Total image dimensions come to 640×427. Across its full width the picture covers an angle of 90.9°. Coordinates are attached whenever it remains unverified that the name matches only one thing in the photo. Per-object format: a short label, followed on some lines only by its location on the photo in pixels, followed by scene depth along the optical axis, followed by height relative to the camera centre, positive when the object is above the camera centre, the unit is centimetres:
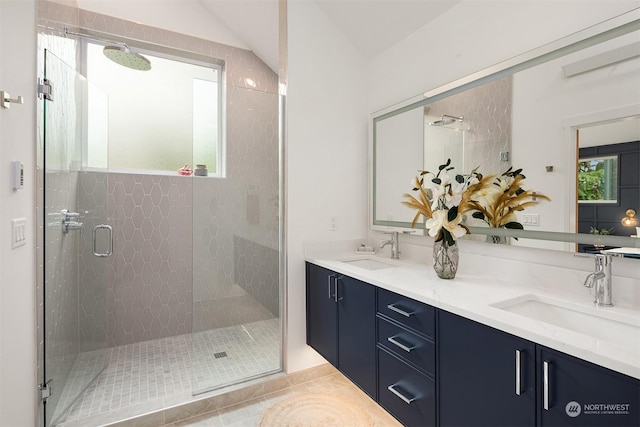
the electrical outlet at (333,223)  247 -8
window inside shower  232 +81
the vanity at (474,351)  87 -49
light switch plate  137 -9
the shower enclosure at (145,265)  190 -39
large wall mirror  122 +39
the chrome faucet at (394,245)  229 -23
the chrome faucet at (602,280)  121 -25
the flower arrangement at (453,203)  163 +6
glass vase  167 -25
